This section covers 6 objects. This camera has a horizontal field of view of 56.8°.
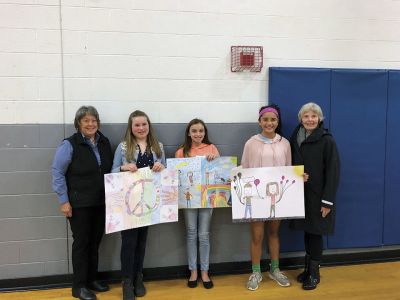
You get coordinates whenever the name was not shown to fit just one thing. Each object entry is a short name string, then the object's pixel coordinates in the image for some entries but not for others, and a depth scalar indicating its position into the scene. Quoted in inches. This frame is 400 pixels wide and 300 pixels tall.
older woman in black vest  107.9
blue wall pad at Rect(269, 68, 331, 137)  129.2
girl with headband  119.3
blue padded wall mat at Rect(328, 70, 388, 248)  133.9
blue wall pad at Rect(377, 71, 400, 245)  137.1
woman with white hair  117.0
